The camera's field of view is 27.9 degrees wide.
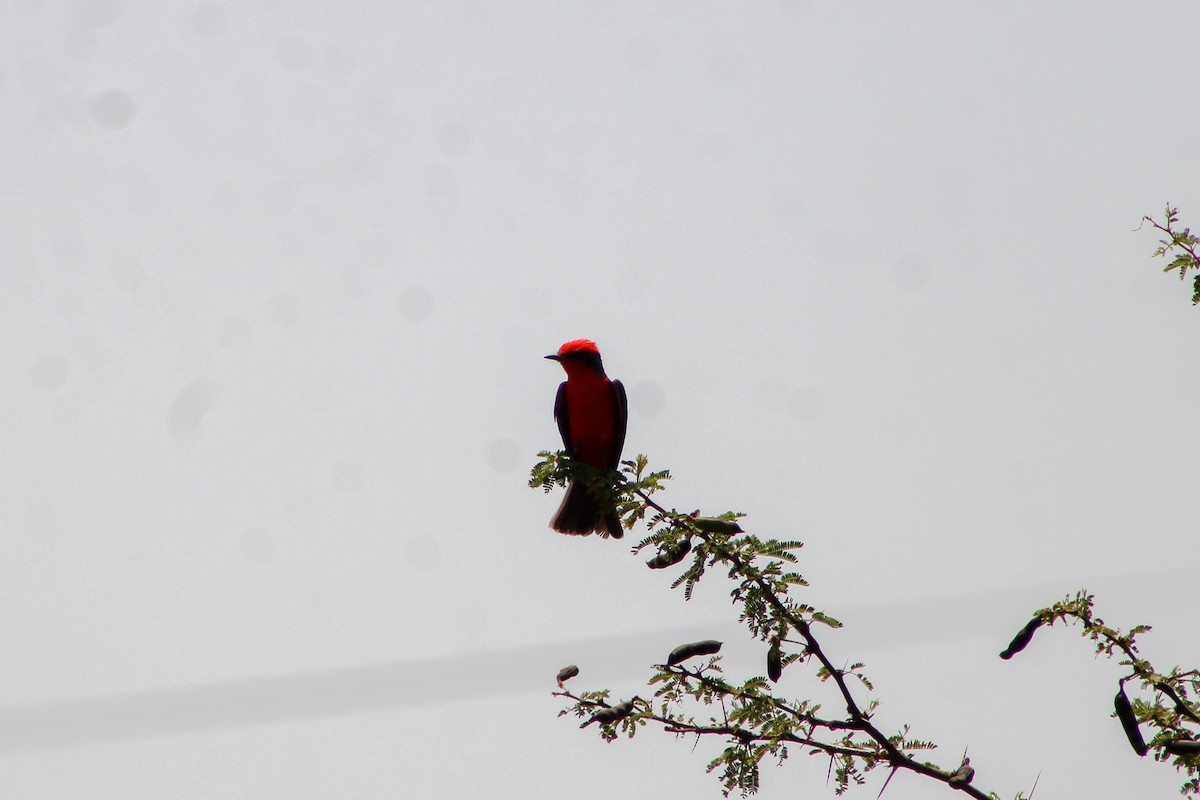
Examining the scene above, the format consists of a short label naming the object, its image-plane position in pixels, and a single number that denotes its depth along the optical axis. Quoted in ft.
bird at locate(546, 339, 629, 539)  57.11
